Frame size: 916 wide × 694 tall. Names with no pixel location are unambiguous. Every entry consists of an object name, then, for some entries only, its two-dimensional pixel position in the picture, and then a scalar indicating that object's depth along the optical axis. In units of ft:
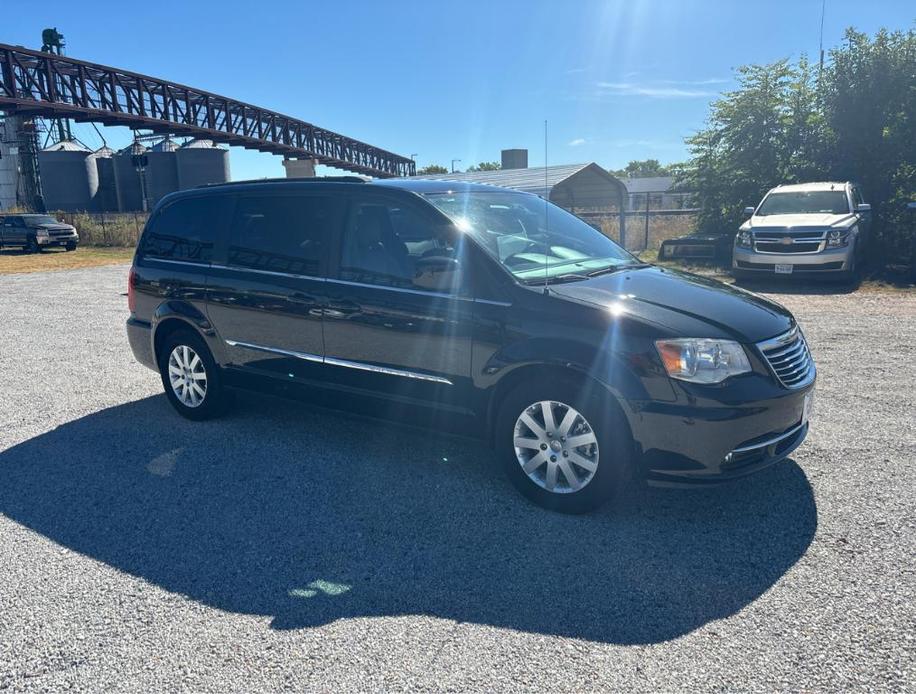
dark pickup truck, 92.68
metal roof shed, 76.54
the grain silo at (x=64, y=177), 156.04
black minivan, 11.55
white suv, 39.78
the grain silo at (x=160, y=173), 161.79
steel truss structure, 89.30
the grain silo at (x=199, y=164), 160.97
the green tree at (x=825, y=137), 51.08
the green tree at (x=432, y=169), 190.57
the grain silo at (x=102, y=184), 163.94
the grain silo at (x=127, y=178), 164.55
